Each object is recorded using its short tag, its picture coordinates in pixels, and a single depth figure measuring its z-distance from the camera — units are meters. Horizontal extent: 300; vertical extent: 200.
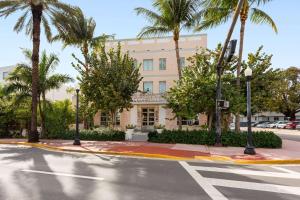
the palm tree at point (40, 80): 15.02
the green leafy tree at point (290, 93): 36.08
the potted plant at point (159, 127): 19.22
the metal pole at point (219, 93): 8.50
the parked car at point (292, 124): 32.74
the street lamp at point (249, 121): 8.78
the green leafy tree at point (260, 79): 12.98
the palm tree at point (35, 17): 12.64
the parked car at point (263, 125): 37.38
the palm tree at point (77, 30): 13.05
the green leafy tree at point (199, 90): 11.34
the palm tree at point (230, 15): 11.85
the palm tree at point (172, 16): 13.29
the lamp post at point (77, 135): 11.43
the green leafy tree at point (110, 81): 12.94
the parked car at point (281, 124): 34.16
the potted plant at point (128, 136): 14.25
